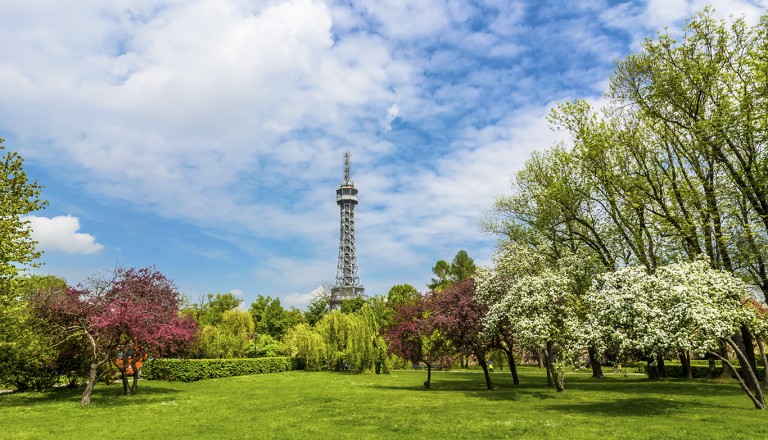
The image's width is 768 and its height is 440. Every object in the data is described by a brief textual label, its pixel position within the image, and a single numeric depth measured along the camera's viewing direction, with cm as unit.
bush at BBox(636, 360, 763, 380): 4225
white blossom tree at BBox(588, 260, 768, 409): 1627
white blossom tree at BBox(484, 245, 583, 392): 2422
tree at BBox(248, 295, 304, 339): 7369
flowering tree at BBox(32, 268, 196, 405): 2361
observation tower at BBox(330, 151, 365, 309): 14100
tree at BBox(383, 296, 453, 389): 3083
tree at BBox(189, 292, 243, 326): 6716
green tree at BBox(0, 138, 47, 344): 2069
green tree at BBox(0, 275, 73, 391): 2452
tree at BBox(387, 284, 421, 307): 8563
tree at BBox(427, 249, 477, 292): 9350
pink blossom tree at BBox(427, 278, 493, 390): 2827
